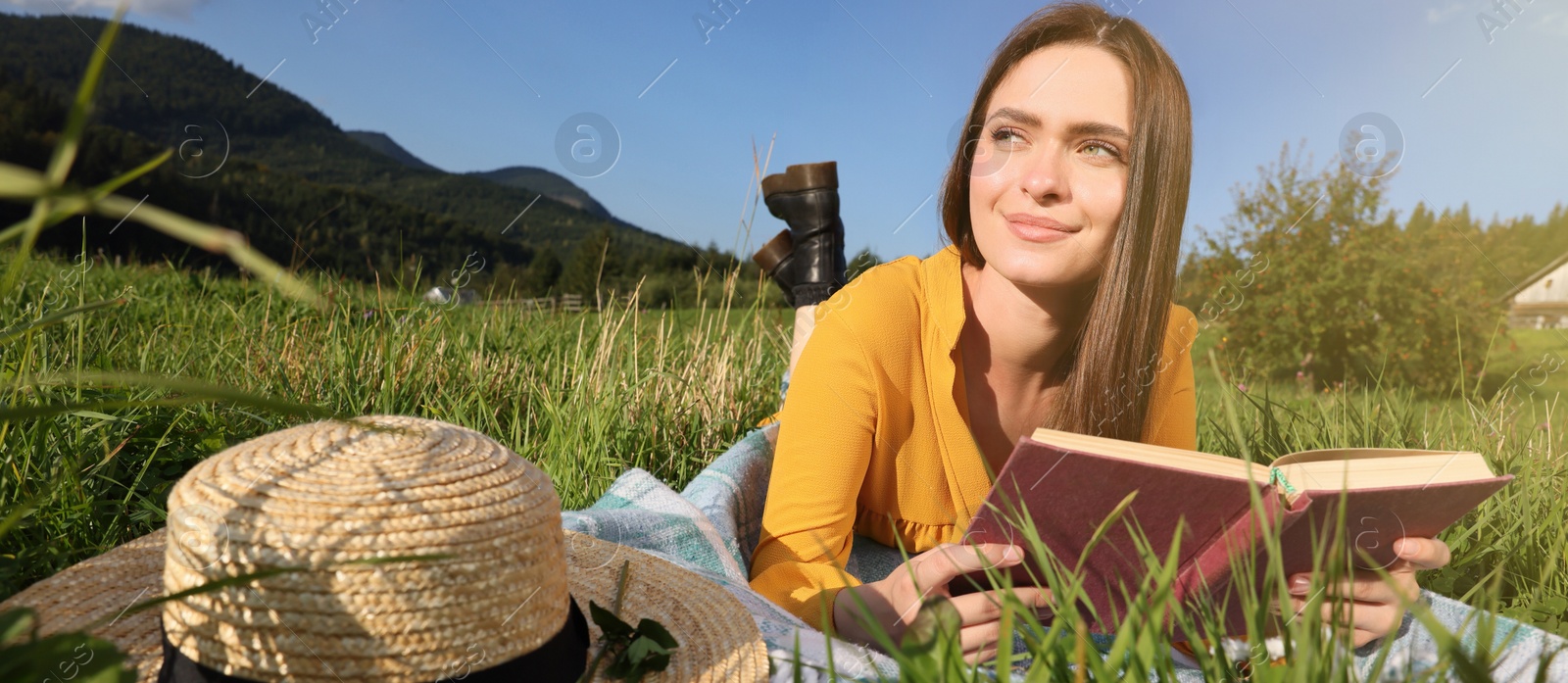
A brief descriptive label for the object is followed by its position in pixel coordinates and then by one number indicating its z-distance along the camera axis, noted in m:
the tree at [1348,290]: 11.77
